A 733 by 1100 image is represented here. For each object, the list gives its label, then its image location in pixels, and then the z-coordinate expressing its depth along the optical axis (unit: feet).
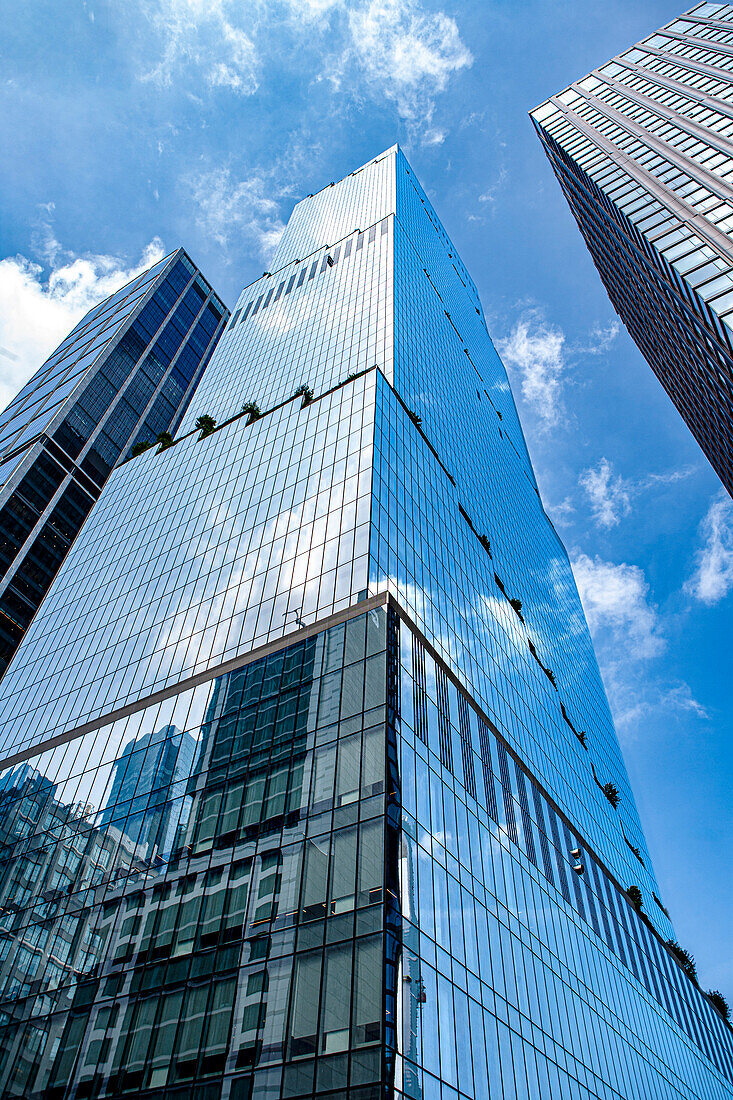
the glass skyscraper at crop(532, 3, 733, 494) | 164.35
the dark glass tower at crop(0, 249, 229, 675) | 295.48
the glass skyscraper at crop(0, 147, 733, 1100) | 79.36
